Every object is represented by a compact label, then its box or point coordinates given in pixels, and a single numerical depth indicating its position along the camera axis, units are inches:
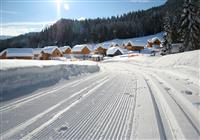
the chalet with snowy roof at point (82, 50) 2132.5
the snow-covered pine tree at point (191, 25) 867.5
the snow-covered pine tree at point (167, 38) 1180.5
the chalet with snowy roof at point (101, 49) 2408.7
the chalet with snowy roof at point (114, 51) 2131.8
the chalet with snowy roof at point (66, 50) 2274.5
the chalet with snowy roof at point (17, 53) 1645.3
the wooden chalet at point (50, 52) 1892.3
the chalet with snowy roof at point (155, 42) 2647.6
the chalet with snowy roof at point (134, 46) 2601.7
